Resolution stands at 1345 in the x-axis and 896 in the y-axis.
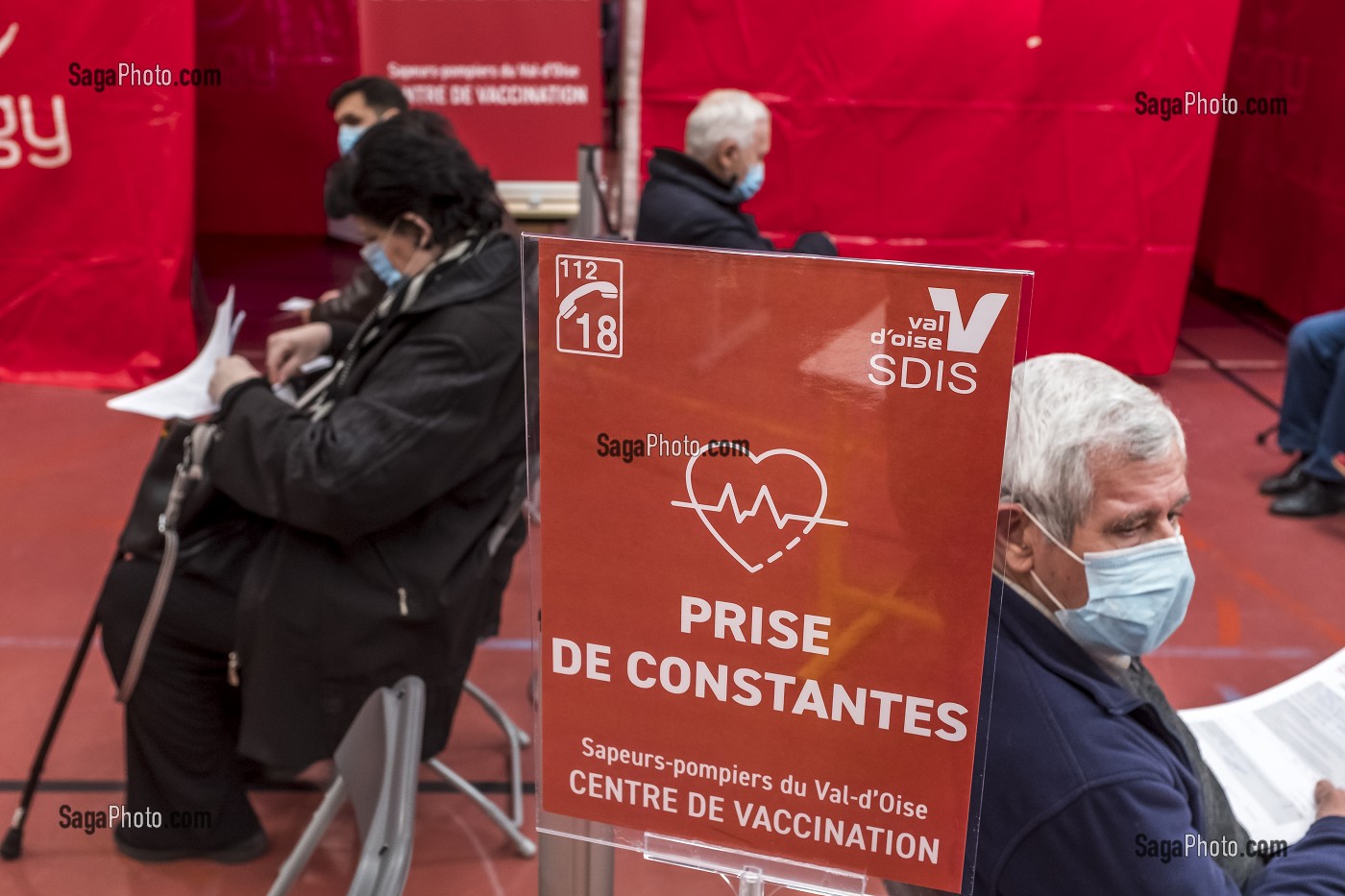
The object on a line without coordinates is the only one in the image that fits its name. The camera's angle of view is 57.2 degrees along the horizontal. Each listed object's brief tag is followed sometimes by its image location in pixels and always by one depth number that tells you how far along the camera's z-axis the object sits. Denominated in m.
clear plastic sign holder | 0.81
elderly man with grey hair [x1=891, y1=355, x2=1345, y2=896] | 1.19
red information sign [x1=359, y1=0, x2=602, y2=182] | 4.89
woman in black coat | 2.19
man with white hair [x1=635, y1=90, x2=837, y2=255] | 3.60
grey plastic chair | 1.20
